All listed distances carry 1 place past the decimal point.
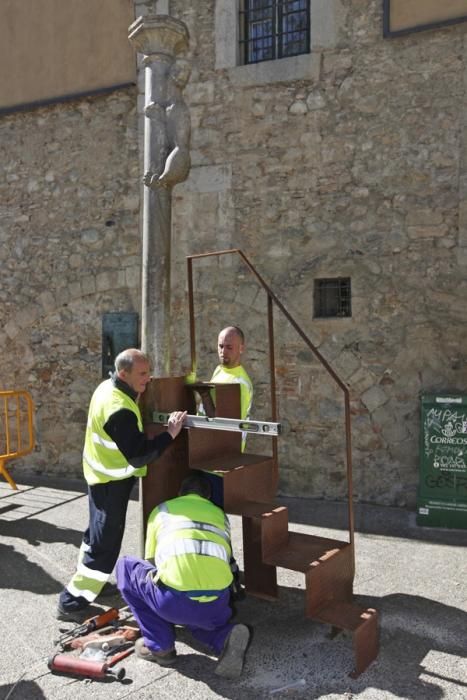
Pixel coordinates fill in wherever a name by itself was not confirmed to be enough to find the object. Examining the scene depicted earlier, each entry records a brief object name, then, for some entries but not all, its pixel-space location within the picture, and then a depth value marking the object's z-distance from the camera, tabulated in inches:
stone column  174.7
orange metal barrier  319.6
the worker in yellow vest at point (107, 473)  147.8
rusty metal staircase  132.0
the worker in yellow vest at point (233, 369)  175.8
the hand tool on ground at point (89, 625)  136.3
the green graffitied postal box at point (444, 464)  218.2
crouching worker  120.6
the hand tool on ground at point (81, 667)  123.0
